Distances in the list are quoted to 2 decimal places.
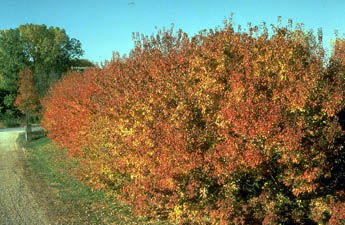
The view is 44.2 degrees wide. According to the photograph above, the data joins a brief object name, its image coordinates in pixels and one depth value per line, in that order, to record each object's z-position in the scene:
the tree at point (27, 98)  37.59
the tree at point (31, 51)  58.25
